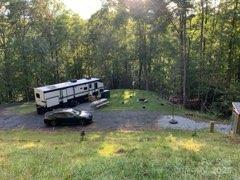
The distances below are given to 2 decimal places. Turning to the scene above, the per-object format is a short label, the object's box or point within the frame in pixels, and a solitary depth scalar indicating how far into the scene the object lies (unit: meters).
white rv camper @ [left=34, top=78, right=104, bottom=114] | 18.18
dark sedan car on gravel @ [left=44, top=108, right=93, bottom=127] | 15.87
